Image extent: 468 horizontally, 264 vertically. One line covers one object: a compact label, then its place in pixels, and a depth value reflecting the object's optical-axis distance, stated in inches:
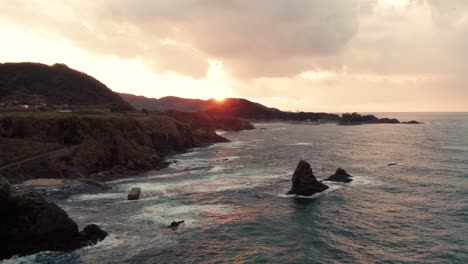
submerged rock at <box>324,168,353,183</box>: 2866.6
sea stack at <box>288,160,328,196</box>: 2429.9
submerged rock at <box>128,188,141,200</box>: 2275.1
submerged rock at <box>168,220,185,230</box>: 1773.7
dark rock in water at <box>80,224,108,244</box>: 1576.0
